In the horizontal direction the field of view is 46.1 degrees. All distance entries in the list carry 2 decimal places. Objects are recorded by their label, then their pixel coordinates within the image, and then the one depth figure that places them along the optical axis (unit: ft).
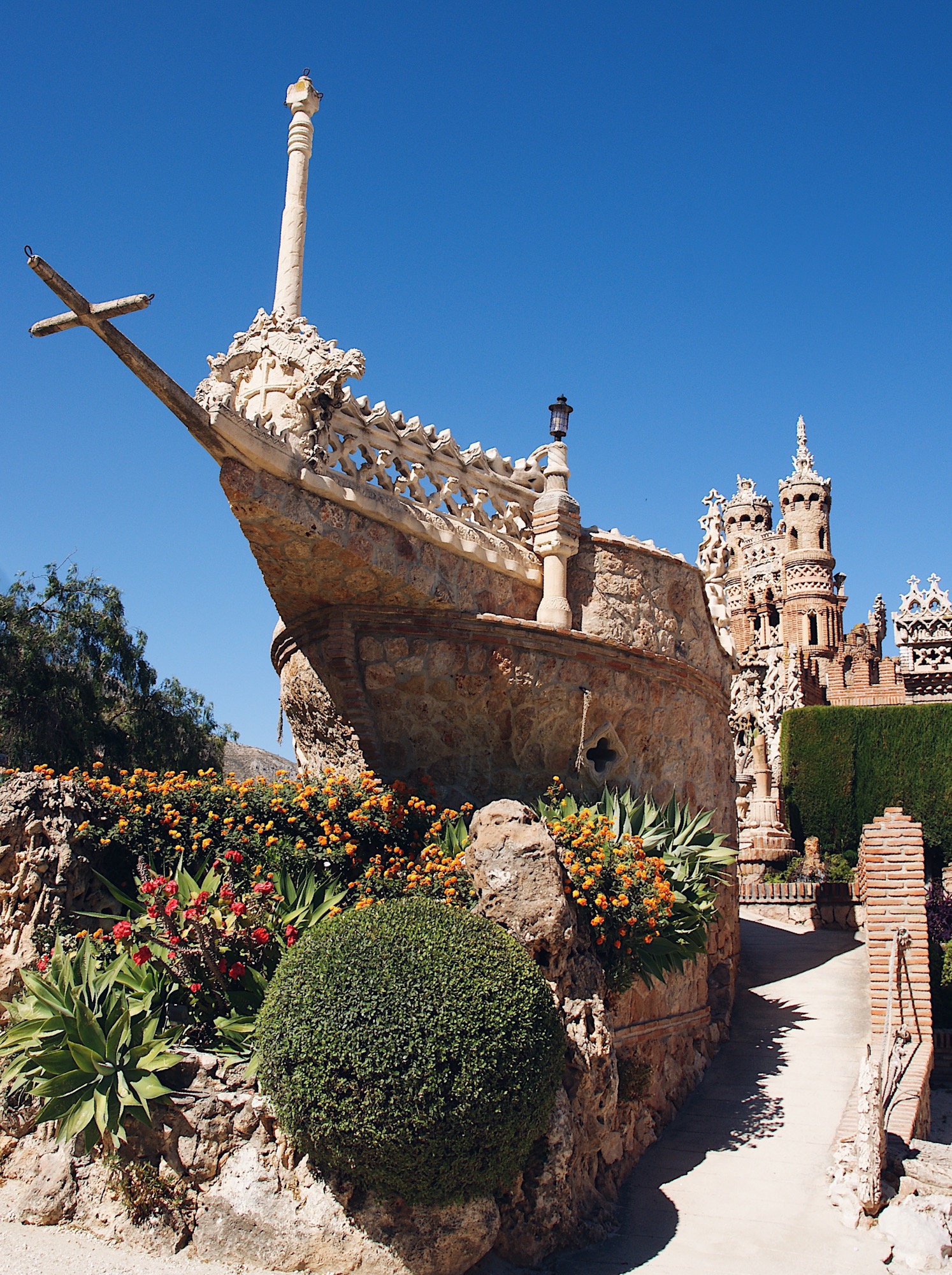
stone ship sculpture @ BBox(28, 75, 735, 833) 31.45
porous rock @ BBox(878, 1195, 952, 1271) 24.23
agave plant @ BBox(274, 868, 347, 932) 26.81
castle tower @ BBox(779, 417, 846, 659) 164.45
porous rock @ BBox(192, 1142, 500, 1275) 21.39
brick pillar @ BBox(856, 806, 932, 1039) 34.12
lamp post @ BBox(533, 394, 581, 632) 36.83
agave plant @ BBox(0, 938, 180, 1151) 21.95
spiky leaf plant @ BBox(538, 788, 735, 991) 28.50
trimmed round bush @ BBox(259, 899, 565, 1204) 20.94
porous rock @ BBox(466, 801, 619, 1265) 23.61
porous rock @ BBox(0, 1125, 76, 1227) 22.80
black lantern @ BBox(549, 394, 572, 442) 39.42
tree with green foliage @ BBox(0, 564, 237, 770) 59.06
